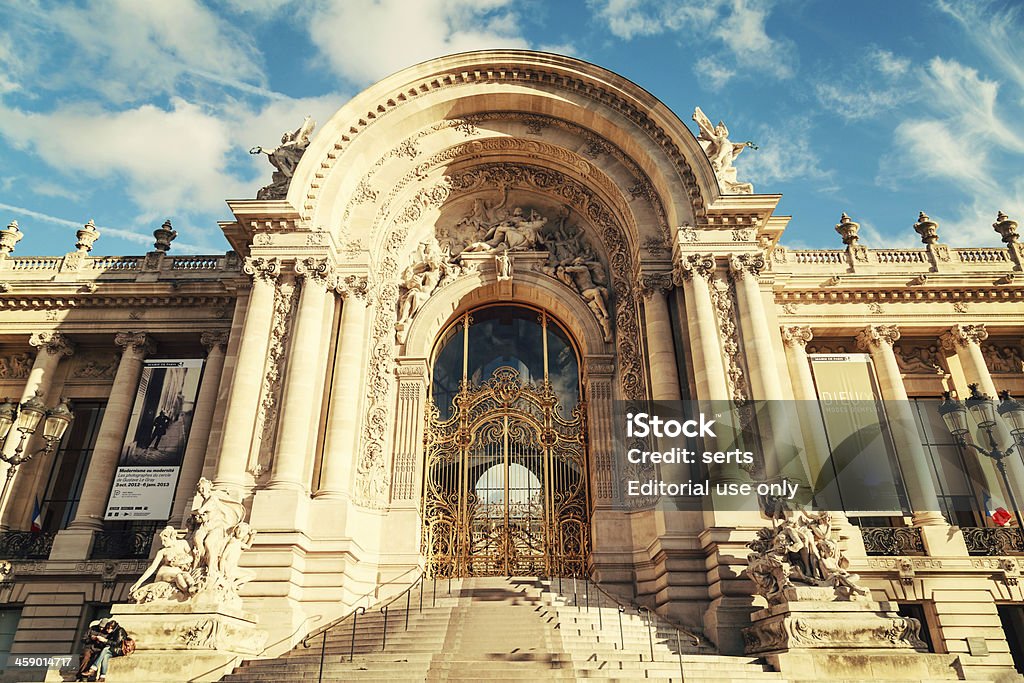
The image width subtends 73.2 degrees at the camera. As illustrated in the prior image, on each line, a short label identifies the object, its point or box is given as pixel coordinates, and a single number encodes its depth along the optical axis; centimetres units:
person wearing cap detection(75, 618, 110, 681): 945
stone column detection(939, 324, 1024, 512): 1745
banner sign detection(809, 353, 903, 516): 1727
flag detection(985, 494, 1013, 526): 1692
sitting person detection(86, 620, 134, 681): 955
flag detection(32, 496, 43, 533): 1784
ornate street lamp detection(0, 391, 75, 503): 971
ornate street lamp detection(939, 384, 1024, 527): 1205
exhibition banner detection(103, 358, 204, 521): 1645
